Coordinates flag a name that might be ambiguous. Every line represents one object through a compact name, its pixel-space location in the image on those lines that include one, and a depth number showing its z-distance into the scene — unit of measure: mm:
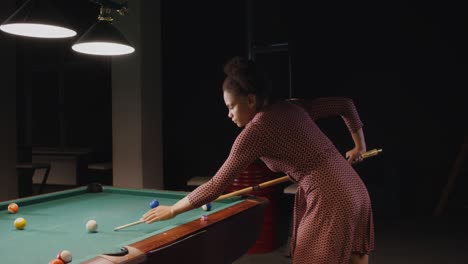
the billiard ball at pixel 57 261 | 1313
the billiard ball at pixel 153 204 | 2301
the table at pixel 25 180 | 5422
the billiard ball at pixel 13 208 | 2297
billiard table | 1562
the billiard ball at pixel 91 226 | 1882
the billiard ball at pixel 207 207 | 2275
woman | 1696
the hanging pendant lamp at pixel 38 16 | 2117
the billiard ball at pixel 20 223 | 1955
